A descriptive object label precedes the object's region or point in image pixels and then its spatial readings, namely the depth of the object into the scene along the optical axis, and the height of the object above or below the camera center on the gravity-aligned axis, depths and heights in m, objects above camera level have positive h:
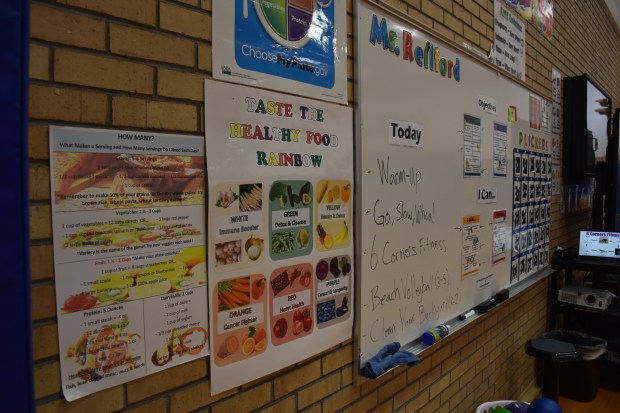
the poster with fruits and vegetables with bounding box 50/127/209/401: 0.81 -0.14
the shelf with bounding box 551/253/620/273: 3.03 -0.58
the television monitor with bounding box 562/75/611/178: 3.52 +0.59
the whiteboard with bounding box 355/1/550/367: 1.47 +0.05
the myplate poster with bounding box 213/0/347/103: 1.05 +0.44
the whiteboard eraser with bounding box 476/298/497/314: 2.17 -0.65
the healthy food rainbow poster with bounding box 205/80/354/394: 1.05 -0.11
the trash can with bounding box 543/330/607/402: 2.82 -1.32
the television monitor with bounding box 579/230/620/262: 3.18 -0.44
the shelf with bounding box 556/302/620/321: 3.08 -0.98
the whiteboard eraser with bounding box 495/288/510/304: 2.37 -0.64
